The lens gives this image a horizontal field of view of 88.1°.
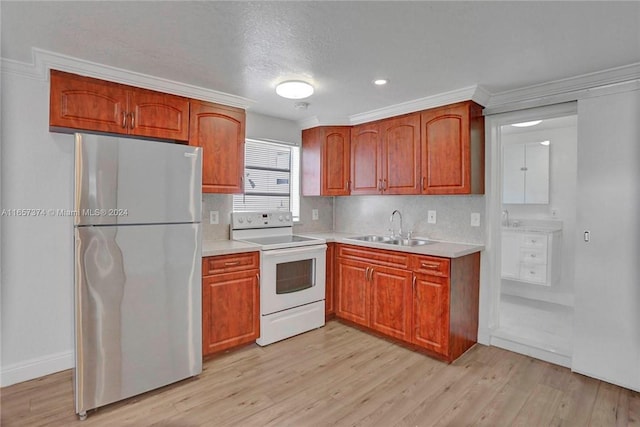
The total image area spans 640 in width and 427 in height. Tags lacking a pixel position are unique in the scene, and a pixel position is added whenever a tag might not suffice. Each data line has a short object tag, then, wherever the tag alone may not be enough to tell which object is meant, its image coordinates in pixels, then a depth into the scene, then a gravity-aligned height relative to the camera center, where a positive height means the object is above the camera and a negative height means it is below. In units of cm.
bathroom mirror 424 +54
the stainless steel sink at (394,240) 343 -32
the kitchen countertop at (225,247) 266 -33
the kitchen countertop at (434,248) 271 -32
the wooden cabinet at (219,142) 285 +60
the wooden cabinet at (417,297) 272 -78
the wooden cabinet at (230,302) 267 -78
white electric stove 301 -64
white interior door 232 -21
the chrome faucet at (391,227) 368 -19
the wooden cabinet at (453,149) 285 +56
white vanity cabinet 400 -54
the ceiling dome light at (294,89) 256 +96
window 359 +36
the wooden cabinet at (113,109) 224 +73
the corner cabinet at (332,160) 384 +59
